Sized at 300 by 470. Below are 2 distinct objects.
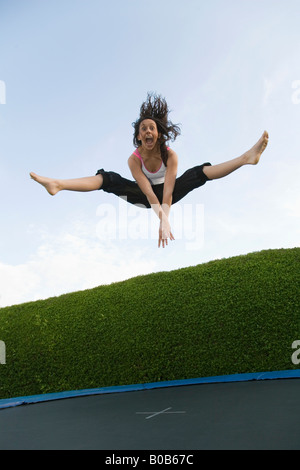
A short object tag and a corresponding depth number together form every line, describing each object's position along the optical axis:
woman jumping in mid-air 2.39
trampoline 1.78
